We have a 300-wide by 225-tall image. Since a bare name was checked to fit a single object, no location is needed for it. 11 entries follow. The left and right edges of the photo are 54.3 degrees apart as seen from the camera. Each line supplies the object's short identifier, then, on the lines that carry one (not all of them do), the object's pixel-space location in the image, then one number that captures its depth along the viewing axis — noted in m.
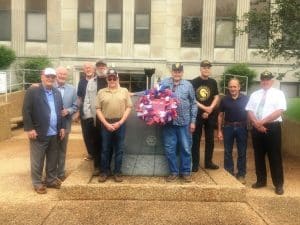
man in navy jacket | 4.26
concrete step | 4.10
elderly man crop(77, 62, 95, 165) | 4.81
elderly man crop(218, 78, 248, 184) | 4.78
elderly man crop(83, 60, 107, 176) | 4.60
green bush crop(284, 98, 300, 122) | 7.51
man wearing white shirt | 4.45
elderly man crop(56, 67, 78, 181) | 4.71
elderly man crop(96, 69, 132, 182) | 4.27
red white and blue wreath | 4.31
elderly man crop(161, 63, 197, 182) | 4.38
